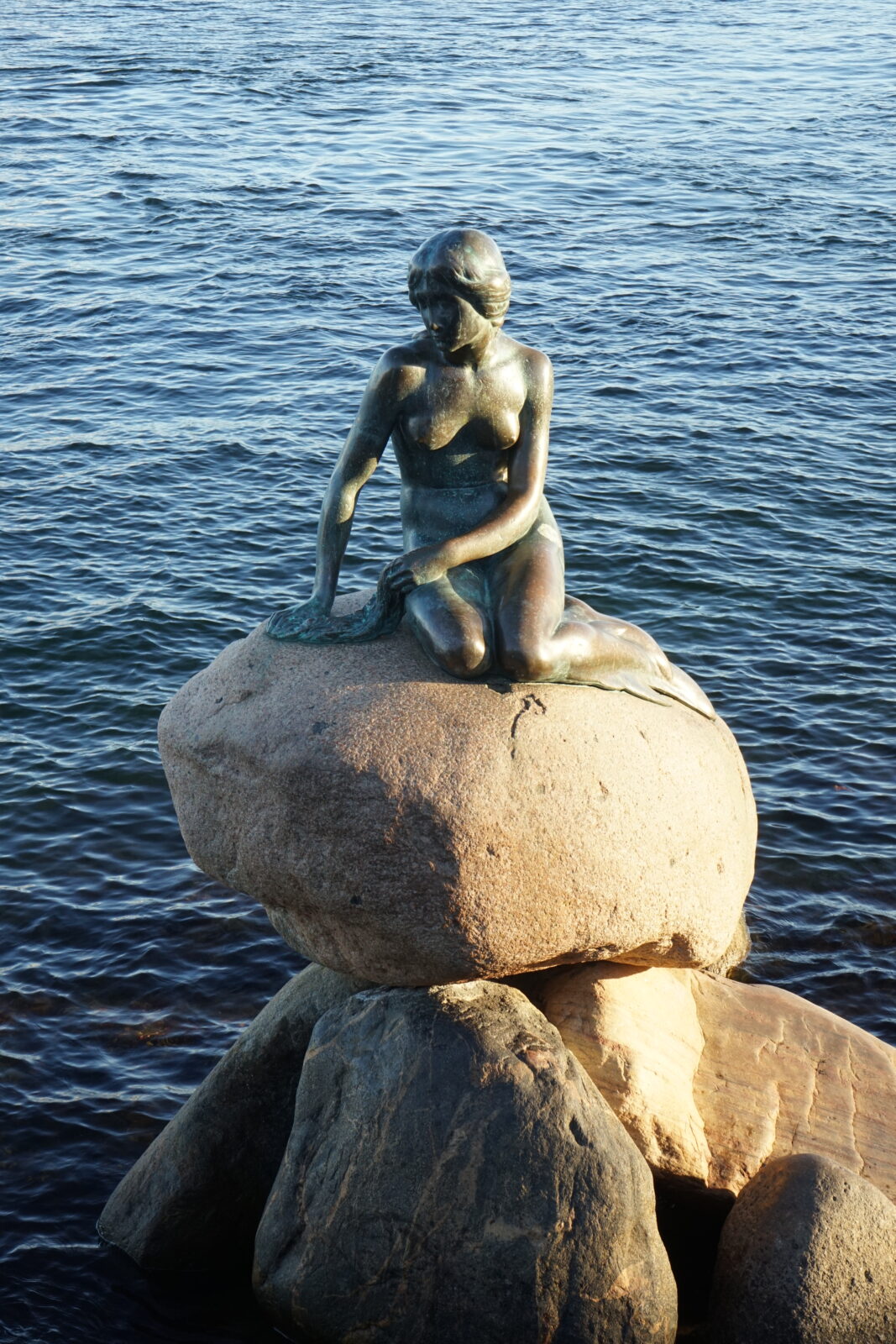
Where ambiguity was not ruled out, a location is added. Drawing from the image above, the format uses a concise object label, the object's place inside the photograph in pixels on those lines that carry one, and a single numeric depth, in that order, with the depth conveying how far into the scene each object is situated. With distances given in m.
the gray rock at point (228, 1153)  8.11
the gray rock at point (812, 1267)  6.95
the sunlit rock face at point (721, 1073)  7.77
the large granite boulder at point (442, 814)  6.94
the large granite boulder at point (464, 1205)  6.84
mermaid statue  7.39
